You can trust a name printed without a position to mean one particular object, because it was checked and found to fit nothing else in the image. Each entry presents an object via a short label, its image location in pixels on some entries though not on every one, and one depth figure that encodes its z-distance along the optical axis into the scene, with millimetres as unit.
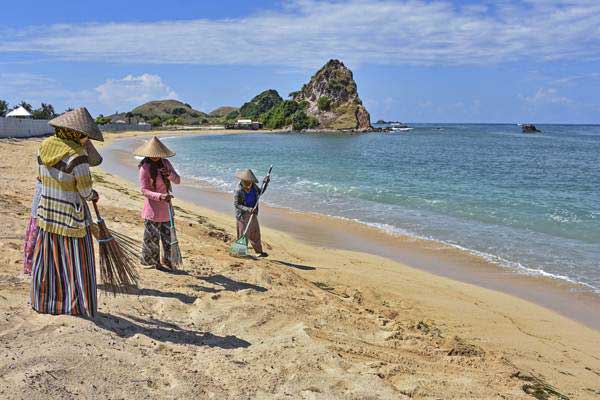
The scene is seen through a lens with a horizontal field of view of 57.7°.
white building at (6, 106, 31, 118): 39200
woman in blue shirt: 8143
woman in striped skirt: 4195
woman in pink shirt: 6301
